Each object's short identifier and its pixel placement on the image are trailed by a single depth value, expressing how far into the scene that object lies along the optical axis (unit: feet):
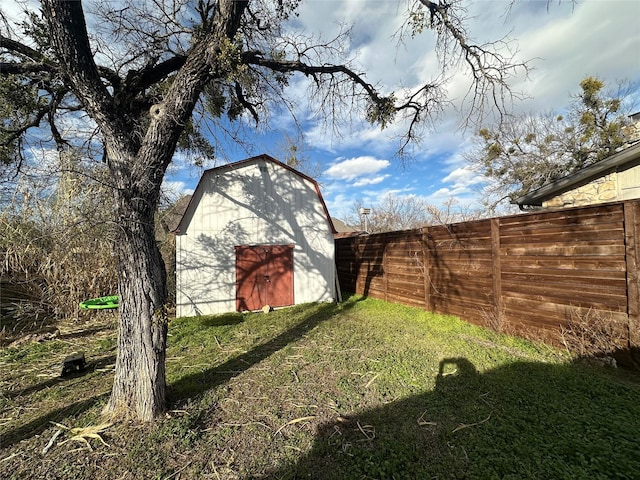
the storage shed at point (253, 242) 23.90
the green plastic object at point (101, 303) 17.54
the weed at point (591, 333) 10.86
